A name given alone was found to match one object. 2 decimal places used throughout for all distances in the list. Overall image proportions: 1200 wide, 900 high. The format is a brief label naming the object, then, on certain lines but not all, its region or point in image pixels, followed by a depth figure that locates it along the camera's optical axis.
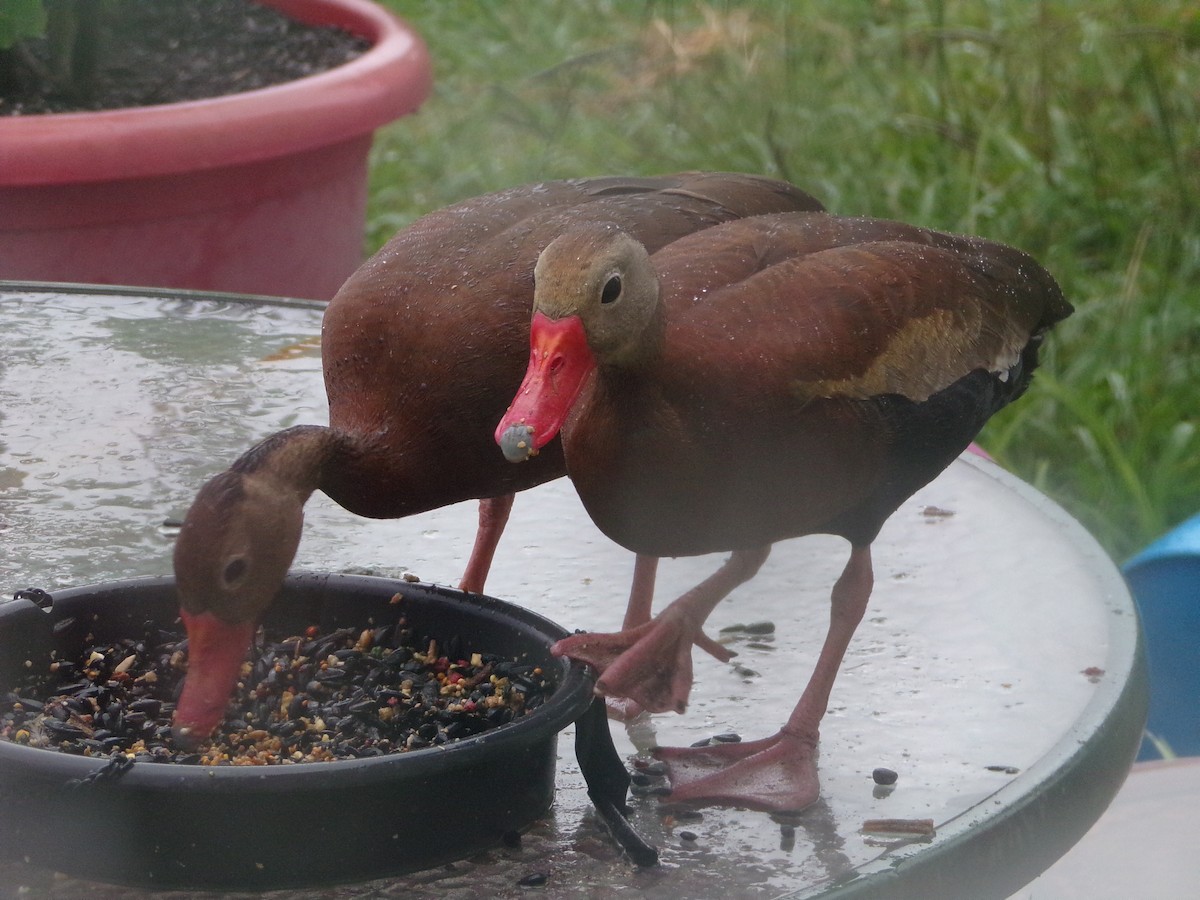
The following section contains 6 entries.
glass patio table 2.63
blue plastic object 3.16
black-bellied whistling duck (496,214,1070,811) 2.64
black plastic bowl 2.55
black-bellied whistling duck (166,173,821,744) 2.69
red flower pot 3.31
